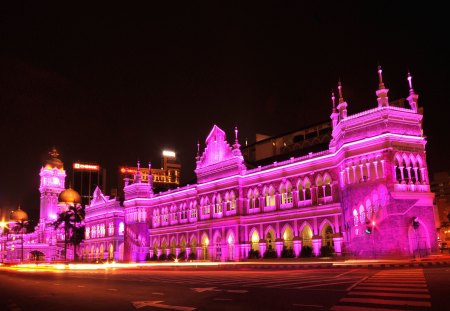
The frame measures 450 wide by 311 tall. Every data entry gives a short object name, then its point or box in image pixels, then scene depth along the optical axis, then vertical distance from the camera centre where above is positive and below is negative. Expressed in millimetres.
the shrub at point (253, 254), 49569 -1370
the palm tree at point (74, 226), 84438 +4464
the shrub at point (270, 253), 47688 -1297
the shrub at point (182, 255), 61406 -1396
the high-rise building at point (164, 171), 140200 +23349
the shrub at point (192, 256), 59344 -1534
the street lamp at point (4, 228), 132688 +7395
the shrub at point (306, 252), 43781 -1231
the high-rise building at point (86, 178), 157875 +24589
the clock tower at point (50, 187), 115706 +16237
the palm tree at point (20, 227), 123712 +6973
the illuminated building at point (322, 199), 36188 +4079
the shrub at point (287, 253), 45625 -1302
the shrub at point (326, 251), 41734 -1168
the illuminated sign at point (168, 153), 148075 +29571
